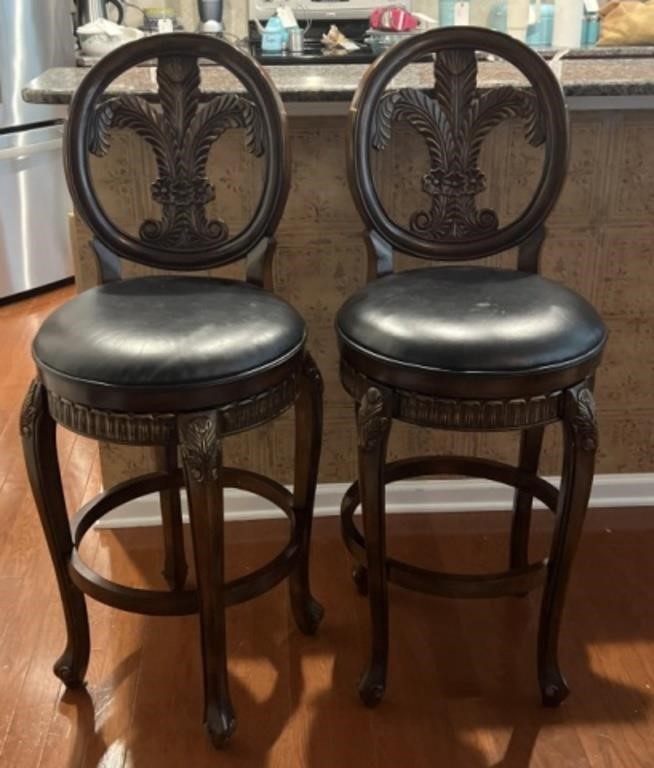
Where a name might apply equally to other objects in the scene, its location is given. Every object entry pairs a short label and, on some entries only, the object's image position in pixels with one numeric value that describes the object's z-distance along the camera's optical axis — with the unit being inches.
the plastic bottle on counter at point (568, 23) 145.1
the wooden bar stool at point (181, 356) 52.4
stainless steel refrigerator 138.3
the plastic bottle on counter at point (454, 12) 152.9
